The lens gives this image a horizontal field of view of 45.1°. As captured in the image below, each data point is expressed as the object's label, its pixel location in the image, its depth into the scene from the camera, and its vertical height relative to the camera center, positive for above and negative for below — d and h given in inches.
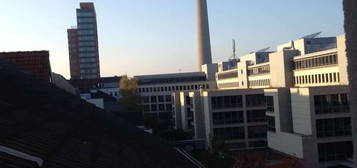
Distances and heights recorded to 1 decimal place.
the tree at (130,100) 2875.7 -41.9
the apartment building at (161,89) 3951.8 +31.2
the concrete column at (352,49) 303.1 +25.7
